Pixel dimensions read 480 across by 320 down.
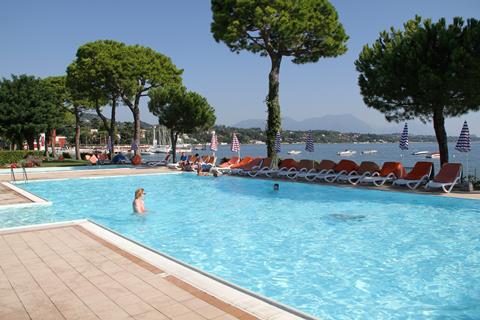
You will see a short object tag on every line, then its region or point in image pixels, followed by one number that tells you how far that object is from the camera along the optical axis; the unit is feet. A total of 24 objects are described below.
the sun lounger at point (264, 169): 72.95
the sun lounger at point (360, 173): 59.00
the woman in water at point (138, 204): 40.50
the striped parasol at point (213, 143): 90.02
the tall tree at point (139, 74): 112.68
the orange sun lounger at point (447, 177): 49.34
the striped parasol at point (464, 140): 50.72
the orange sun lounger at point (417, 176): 53.11
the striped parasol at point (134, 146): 118.93
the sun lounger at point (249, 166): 76.34
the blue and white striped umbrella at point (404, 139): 58.70
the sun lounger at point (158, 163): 107.24
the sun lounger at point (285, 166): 69.62
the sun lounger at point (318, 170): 64.28
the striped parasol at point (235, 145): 86.50
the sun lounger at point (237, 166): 79.30
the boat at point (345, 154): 351.71
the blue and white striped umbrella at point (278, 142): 78.33
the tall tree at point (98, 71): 111.75
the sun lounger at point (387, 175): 55.98
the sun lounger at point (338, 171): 61.72
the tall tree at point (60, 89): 152.15
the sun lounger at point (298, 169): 67.76
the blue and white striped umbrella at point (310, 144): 70.97
